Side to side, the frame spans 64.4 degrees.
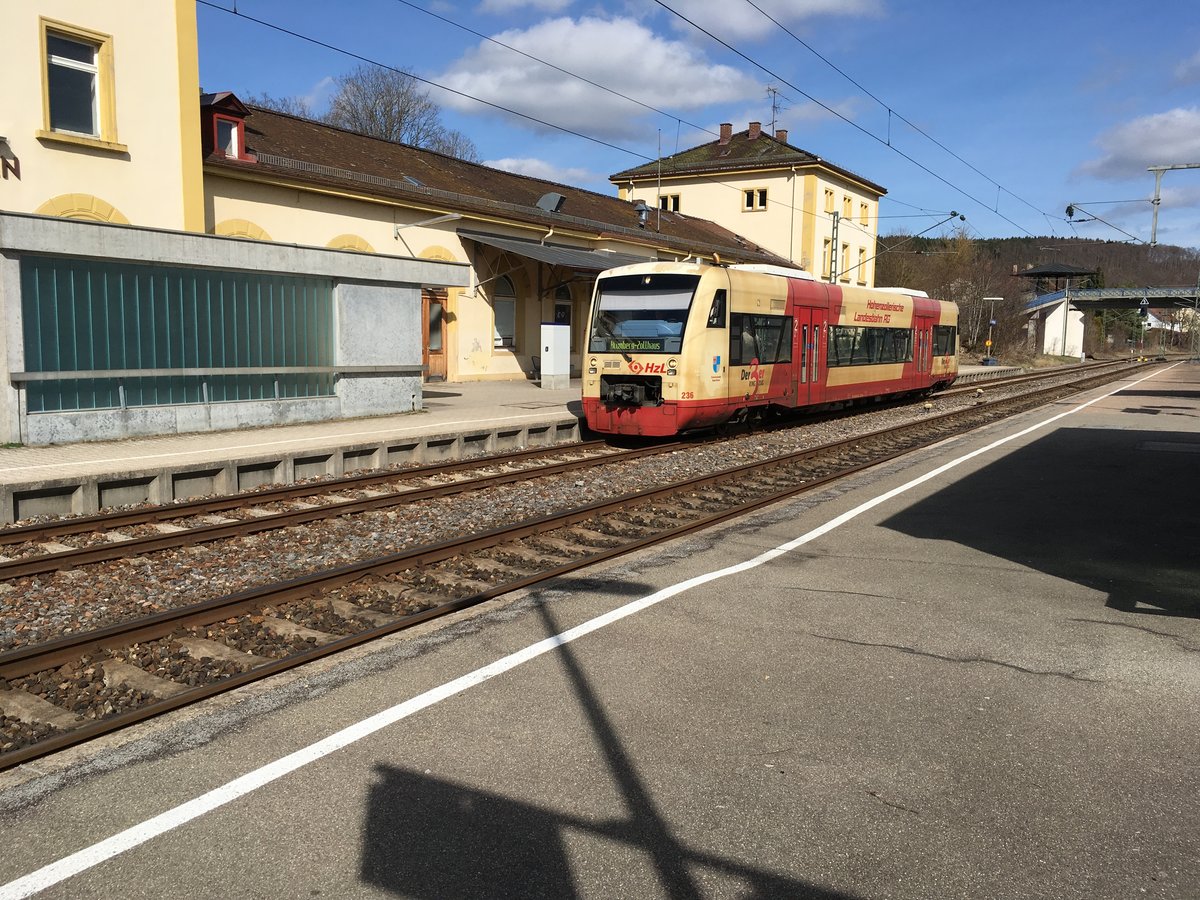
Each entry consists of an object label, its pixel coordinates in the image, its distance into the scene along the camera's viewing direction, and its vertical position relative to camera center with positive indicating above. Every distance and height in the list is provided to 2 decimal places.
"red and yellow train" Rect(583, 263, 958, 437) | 15.09 +0.02
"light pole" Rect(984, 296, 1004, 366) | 57.36 +2.06
